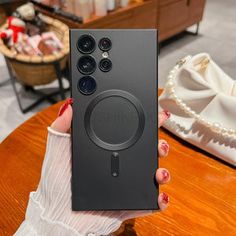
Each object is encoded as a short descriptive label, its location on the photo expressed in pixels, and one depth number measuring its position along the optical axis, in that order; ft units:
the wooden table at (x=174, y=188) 1.54
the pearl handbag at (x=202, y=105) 1.79
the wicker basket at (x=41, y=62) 3.95
